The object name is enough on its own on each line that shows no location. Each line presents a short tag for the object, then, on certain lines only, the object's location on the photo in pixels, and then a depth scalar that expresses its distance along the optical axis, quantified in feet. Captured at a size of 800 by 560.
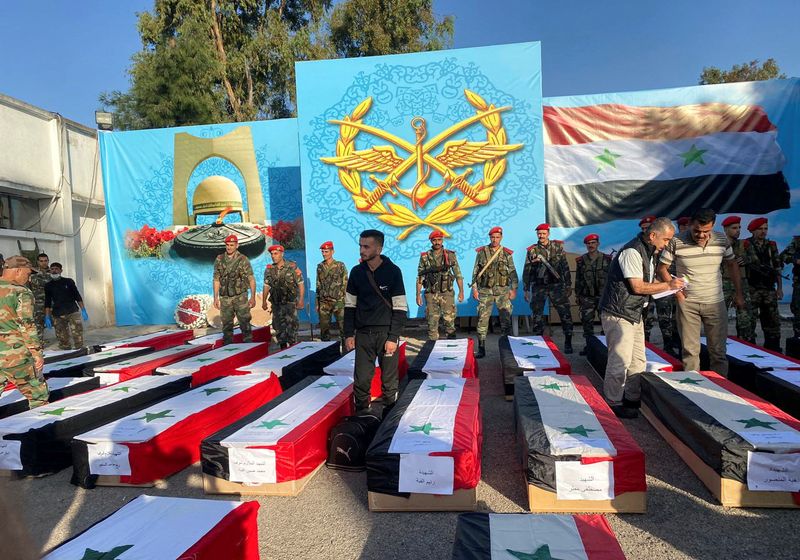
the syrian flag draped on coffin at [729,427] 9.71
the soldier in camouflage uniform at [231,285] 26.61
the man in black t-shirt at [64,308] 29.43
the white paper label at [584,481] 9.79
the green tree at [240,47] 56.49
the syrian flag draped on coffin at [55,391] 15.51
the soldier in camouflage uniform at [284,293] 27.84
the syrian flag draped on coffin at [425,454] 10.15
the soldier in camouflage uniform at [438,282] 26.73
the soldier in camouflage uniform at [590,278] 25.88
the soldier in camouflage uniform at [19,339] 15.42
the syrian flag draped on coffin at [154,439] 12.05
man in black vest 14.14
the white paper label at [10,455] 12.88
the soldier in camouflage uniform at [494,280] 26.32
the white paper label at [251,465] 11.31
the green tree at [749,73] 73.15
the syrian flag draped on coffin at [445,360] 17.54
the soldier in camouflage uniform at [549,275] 25.81
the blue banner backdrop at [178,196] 39.47
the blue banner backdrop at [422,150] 31.53
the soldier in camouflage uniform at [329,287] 27.94
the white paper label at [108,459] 12.03
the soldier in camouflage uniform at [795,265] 23.11
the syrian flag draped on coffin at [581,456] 9.75
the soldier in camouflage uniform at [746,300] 22.95
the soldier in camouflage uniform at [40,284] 30.01
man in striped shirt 15.35
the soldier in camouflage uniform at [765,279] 22.67
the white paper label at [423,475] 10.16
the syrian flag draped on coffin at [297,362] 19.25
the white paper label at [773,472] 9.66
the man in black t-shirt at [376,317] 15.15
